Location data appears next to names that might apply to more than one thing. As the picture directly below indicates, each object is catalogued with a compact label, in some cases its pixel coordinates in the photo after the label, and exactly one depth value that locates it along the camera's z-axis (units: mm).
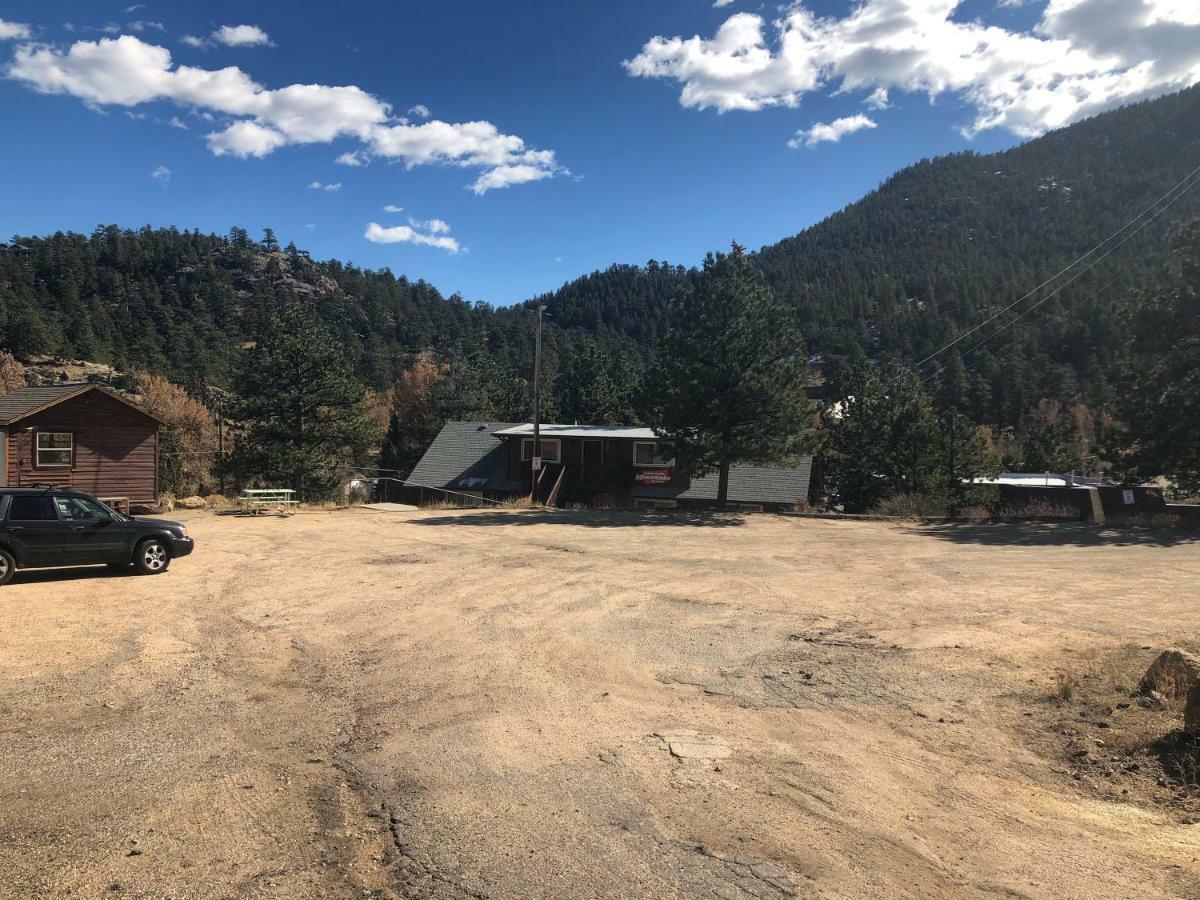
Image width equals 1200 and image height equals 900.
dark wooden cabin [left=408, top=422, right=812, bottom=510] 38281
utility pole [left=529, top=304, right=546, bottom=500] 32497
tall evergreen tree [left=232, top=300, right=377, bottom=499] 36438
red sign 38875
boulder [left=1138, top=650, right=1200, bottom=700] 6301
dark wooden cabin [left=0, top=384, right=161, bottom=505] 23062
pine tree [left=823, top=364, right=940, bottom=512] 35312
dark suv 11641
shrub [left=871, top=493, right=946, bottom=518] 28672
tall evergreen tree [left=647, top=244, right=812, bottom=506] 26688
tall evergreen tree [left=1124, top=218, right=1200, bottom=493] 22609
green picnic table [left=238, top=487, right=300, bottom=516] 24438
